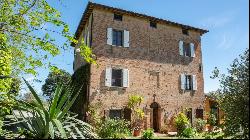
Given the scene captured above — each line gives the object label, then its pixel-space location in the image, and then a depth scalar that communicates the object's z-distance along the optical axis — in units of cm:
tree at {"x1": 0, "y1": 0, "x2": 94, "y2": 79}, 642
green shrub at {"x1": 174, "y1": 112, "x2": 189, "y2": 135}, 1171
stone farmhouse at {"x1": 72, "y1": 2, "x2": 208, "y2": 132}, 1207
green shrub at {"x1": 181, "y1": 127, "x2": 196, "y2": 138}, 1044
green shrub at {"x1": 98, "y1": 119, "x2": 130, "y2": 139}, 971
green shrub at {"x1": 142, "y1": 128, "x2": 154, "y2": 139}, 927
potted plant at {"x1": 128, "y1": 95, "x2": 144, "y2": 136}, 1198
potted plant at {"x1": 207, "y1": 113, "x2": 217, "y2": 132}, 1350
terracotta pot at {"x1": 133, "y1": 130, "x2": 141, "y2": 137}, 1115
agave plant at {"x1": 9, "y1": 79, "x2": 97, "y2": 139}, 347
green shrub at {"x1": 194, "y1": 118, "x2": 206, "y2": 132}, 1300
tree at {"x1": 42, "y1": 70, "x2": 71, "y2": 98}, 3299
